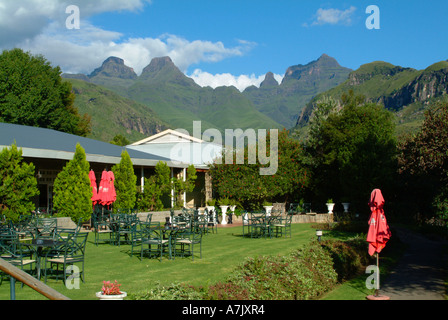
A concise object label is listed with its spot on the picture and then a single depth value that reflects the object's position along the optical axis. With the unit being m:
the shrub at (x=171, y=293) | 6.10
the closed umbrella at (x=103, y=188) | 16.91
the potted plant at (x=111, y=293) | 5.70
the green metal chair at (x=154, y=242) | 10.25
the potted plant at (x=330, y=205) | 22.97
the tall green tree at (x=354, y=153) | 21.36
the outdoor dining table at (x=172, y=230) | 10.87
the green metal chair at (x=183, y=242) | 10.68
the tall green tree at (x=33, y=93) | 37.12
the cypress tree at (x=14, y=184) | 14.66
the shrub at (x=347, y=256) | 9.73
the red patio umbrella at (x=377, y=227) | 7.88
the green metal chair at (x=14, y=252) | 7.79
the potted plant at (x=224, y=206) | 21.25
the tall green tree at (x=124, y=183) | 19.97
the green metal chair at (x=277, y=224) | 15.33
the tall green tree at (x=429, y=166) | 16.34
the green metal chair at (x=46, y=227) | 9.13
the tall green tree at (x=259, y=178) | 23.84
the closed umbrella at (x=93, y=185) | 17.07
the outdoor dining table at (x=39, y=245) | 7.70
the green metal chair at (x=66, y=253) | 7.70
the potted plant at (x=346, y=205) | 22.75
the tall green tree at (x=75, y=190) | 16.39
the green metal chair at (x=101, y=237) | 13.22
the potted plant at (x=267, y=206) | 22.49
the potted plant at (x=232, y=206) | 21.98
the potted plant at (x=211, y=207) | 19.26
